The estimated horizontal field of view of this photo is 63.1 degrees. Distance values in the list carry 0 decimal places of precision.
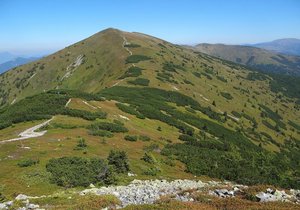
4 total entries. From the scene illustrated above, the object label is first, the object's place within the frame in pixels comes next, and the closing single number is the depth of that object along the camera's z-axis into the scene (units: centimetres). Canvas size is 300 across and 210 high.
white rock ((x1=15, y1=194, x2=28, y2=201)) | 2007
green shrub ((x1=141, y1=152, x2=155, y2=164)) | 3294
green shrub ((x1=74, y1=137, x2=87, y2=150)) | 3218
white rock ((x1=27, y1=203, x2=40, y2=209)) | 1793
